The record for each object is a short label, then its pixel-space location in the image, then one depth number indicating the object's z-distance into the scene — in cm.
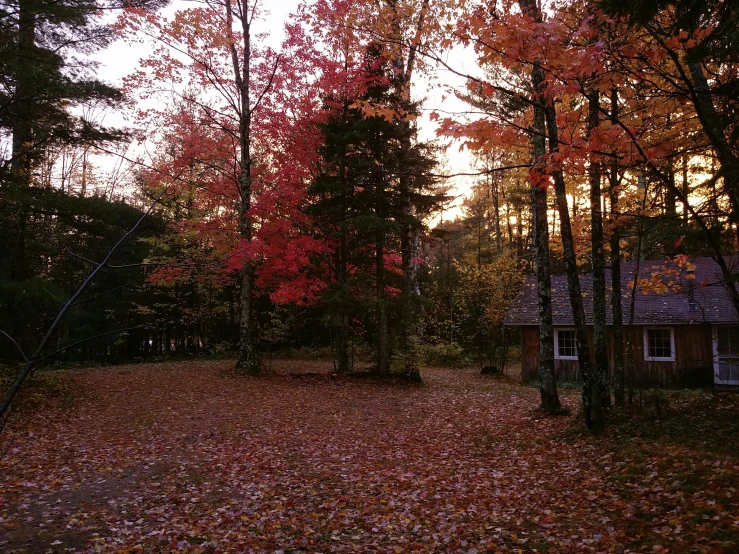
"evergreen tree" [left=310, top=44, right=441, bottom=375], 1531
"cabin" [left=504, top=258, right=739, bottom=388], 1633
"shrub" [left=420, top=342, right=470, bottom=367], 2428
